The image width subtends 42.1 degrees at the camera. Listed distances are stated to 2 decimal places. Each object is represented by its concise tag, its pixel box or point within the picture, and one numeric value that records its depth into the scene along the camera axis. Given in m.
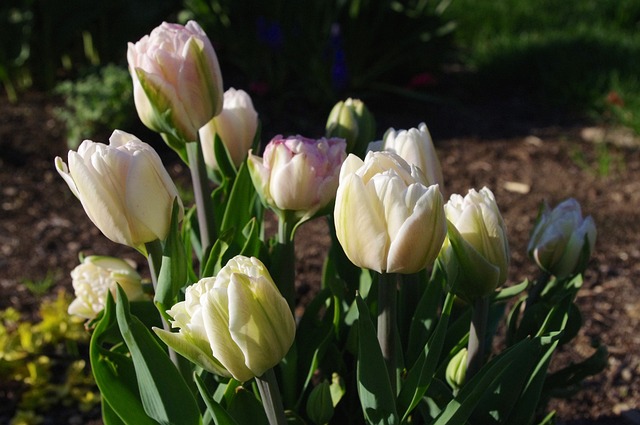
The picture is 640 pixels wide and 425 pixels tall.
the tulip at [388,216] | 0.91
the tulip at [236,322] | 0.89
